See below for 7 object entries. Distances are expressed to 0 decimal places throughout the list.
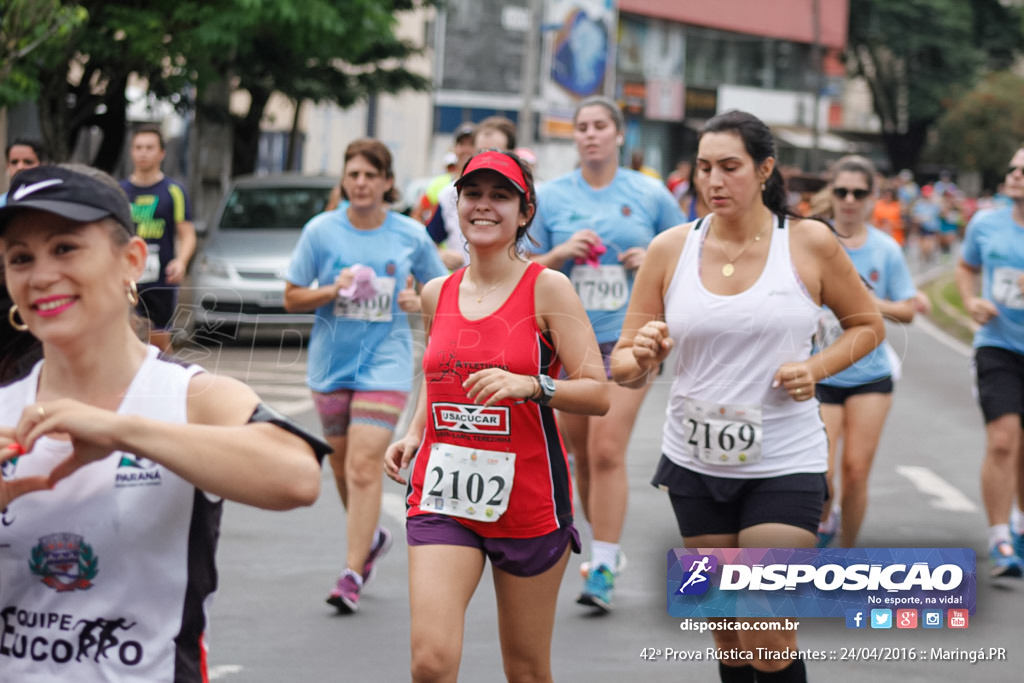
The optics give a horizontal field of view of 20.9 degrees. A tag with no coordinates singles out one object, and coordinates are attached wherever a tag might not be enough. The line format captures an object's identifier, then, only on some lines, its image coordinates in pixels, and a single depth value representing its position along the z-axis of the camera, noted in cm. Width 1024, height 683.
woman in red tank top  744
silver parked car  2896
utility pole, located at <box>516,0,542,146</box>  5437
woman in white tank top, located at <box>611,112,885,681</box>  807
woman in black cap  441
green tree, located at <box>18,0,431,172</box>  3099
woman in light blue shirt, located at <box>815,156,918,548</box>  1283
